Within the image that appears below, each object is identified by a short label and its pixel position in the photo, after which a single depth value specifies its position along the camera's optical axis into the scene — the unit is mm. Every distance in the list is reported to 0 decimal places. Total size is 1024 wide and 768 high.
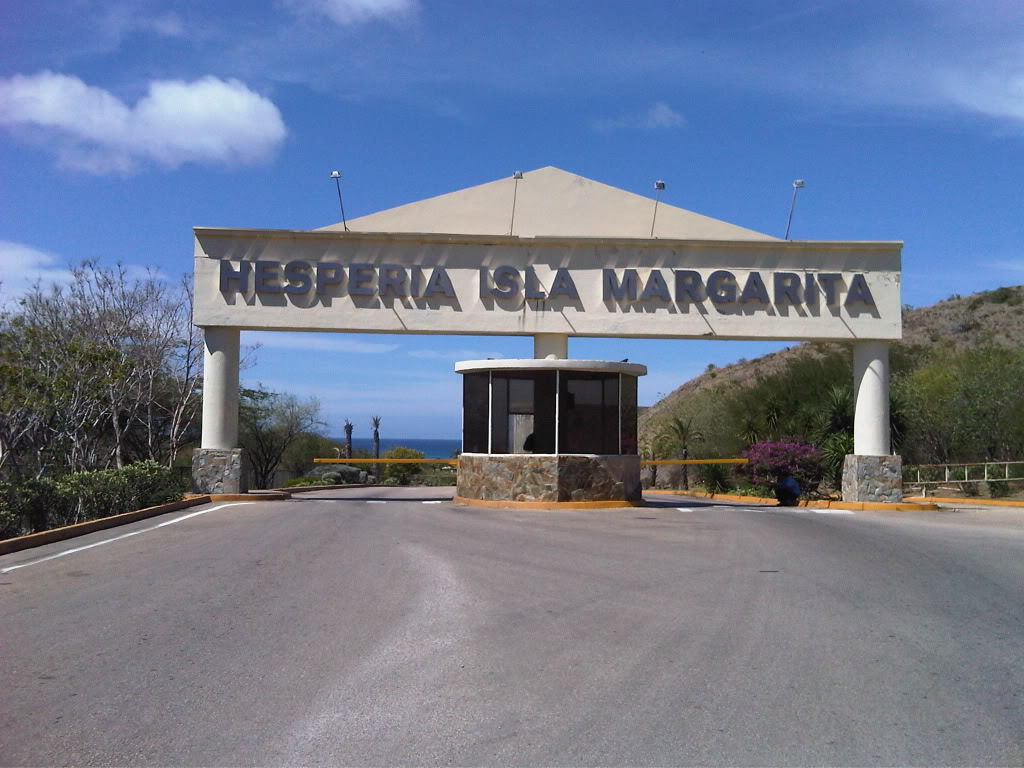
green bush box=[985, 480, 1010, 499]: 31392
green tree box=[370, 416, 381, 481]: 59834
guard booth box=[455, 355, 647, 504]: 22609
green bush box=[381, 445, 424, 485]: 57938
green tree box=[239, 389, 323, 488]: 48594
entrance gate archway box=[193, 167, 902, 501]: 24625
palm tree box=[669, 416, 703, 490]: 42406
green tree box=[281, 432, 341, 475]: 56312
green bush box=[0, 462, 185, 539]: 15961
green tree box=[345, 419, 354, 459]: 59216
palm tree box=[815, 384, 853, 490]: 29609
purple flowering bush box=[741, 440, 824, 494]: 28047
